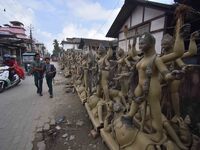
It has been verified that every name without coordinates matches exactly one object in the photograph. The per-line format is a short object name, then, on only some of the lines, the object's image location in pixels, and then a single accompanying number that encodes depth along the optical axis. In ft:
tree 163.68
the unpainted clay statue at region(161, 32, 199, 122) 9.96
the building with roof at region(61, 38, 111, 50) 118.68
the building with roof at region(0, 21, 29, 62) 57.61
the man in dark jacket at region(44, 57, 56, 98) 24.32
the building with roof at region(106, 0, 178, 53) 23.29
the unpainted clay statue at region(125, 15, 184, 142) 7.78
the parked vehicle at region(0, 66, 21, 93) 28.07
